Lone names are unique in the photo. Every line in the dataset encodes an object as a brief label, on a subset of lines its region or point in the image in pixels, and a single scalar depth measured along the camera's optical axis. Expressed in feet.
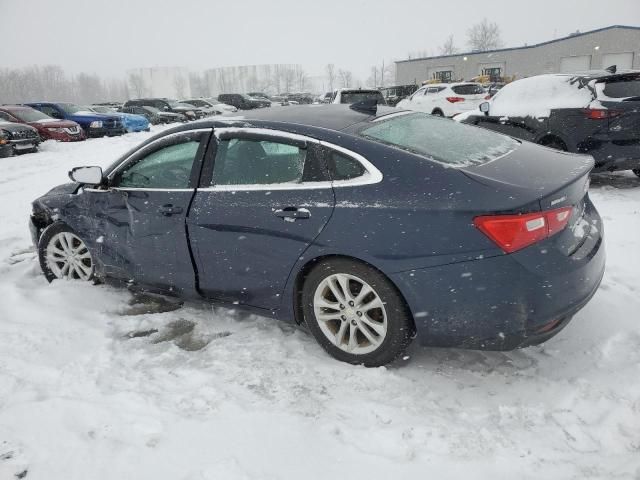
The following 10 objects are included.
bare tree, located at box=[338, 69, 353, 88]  377.71
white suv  61.41
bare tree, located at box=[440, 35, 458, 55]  322.14
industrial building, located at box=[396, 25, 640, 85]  137.28
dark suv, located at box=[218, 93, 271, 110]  115.65
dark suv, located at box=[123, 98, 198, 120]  87.45
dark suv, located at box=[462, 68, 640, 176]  20.06
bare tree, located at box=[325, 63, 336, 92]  388.16
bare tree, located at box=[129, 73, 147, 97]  418.06
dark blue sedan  7.81
